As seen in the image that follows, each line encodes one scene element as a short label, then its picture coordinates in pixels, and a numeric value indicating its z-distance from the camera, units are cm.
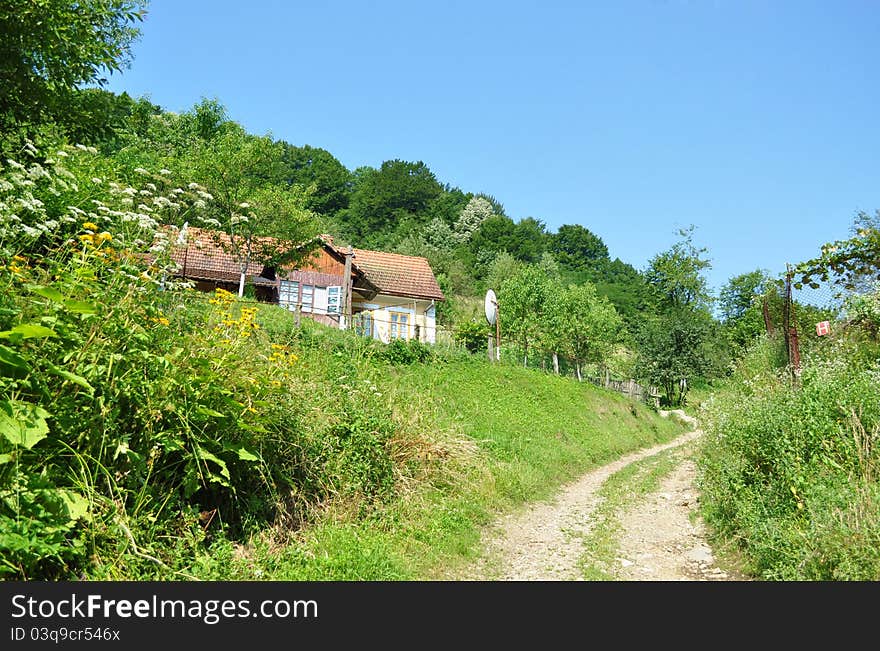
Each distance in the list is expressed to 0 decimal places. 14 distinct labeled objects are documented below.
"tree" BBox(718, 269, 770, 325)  6875
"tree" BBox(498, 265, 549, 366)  4288
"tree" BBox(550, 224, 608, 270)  8056
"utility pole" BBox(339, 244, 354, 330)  2415
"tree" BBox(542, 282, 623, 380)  4184
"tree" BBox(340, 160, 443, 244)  6894
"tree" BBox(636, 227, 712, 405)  3919
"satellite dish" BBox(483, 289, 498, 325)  2419
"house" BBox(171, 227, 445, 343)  2997
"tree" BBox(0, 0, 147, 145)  784
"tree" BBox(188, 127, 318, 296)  2477
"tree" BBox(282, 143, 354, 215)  7100
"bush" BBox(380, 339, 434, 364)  1812
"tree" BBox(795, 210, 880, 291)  900
